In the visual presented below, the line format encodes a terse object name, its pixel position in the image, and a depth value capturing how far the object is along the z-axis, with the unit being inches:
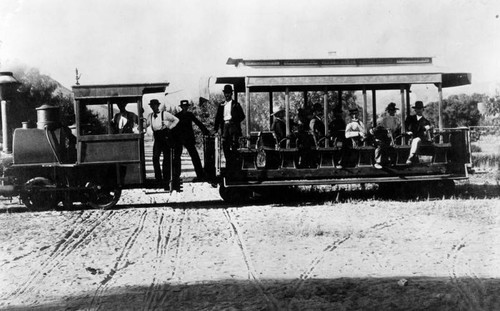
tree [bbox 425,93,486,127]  2711.1
